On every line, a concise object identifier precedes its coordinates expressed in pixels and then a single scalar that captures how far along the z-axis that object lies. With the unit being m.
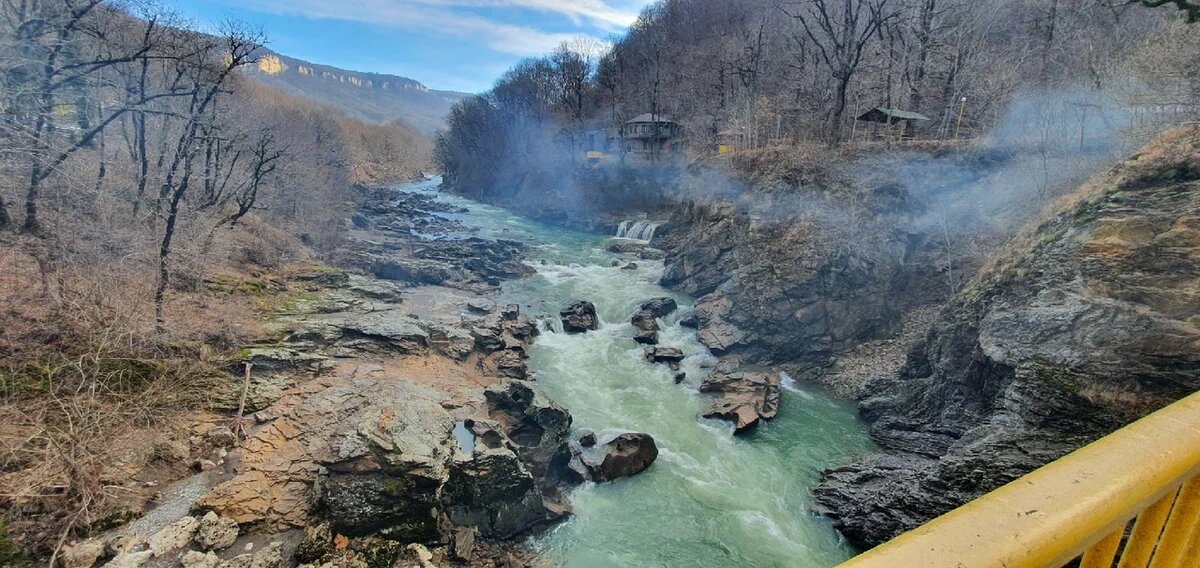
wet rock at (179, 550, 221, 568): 7.57
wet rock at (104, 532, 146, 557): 7.58
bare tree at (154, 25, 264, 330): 13.41
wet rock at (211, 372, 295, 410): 11.19
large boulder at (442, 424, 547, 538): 9.81
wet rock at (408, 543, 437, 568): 8.64
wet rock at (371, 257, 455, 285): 25.09
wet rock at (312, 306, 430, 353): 15.51
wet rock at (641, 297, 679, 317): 21.19
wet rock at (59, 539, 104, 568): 7.30
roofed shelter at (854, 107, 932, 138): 23.73
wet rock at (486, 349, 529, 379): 16.06
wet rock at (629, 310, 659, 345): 19.12
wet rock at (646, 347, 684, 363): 17.64
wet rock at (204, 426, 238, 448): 9.98
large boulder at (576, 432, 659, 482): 11.80
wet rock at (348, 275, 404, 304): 20.38
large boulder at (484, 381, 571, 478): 12.01
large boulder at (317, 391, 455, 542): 8.97
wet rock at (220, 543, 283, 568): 7.79
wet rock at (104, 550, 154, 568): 7.33
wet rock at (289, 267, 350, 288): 20.43
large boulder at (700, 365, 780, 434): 13.98
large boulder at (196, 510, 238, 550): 7.98
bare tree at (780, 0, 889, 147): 23.97
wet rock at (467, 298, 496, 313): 20.74
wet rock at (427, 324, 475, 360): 16.27
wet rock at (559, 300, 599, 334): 20.14
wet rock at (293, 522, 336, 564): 8.16
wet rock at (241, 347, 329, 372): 12.74
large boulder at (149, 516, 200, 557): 7.74
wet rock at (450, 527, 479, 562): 9.13
